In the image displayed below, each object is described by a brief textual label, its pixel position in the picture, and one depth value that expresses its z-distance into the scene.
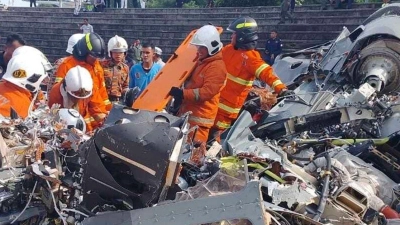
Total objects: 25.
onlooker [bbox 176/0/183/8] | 20.63
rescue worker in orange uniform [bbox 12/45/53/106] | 4.86
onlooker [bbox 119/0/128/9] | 21.56
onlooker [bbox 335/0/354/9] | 15.05
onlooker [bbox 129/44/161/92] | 7.19
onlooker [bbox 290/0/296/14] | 15.04
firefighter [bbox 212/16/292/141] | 5.88
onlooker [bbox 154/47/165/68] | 8.25
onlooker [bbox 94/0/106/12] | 20.53
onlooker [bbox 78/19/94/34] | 15.32
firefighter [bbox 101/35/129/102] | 6.82
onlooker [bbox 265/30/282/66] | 12.30
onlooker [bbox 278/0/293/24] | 14.88
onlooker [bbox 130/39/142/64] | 11.60
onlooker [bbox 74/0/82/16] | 20.70
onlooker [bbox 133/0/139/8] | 23.43
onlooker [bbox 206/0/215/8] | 19.25
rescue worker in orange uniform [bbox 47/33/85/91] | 7.52
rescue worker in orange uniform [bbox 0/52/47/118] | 4.55
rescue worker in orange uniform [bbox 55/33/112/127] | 5.68
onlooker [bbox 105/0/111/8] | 21.66
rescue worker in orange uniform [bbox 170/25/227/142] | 5.38
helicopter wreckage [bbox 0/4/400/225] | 3.31
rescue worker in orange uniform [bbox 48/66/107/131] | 4.84
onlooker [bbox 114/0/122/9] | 21.52
